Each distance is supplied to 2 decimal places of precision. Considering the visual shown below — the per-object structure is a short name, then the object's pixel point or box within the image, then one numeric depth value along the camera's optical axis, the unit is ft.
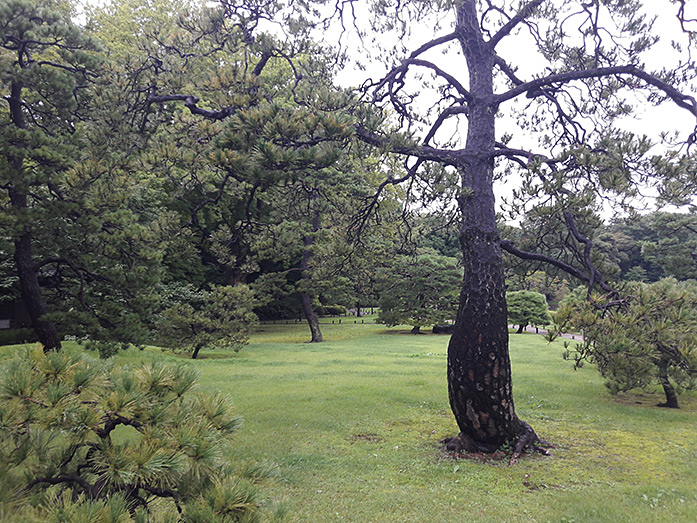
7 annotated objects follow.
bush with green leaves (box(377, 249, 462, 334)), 69.67
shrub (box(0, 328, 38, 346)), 35.31
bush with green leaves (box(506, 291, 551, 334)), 74.95
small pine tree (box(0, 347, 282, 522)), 4.80
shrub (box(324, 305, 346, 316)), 108.52
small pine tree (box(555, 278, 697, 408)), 14.64
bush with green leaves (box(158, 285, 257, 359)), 40.73
